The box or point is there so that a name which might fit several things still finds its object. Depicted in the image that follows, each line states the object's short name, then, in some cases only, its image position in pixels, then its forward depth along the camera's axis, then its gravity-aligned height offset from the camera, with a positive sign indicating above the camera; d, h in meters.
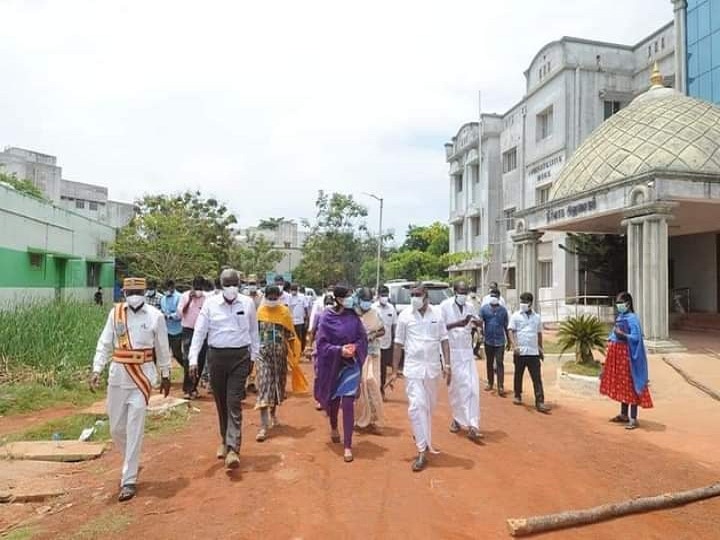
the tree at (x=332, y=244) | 39.84 +3.13
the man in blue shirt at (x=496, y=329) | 9.60 -0.59
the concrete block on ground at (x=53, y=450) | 6.08 -1.76
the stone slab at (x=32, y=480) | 5.01 -1.80
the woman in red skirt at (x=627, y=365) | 7.74 -0.93
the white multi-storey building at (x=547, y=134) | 24.75 +7.69
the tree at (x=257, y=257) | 42.31 +2.35
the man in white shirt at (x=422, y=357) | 5.72 -0.68
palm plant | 10.34 -0.72
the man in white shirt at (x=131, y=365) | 4.98 -0.69
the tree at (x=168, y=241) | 26.31 +2.15
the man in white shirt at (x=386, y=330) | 9.41 -0.65
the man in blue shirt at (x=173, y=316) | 9.54 -0.47
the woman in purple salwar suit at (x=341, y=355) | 5.98 -0.67
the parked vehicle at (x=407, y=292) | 14.61 -0.02
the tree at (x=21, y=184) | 34.00 +6.14
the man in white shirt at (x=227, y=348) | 5.59 -0.59
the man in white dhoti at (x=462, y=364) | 6.81 -0.87
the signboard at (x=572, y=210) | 15.39 +2.36
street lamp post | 34.66 +3.39
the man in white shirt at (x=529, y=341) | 8.59 -0.70
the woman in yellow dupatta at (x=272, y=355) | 6.70 -0.78
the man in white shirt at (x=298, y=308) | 12.23 -0.39
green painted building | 18.61 +1.35
